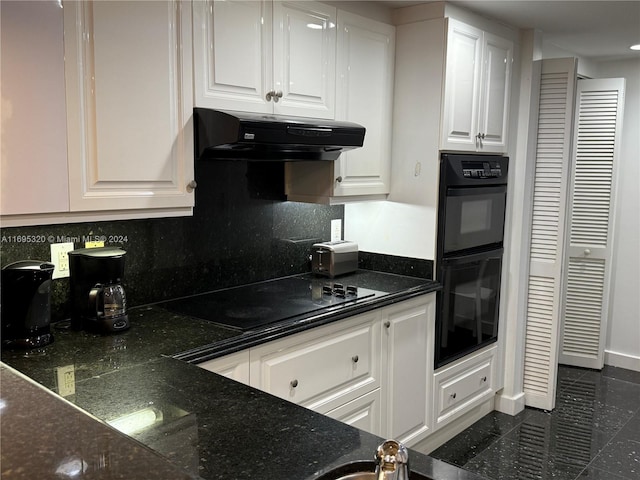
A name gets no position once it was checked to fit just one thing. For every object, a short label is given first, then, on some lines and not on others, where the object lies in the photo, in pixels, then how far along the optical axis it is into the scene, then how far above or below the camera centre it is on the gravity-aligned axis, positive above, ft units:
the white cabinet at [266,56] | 7.23 +1.44
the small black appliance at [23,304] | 6.07 -1.57
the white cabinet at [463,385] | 10.45 -4.22
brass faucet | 2.95 -1.53
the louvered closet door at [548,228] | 11.41 -1.27
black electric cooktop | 7.48 -2.04
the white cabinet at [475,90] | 9.78 +1.35
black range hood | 7.01 +0.34
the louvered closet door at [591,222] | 14.16 -1.38
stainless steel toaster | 10.20 -1.71
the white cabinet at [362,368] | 7.18 -2.93
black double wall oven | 10.08 -1.59
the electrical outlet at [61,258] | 7.06 -1.24
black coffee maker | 6.66 -1.55
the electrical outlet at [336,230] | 11.03 -1.30
